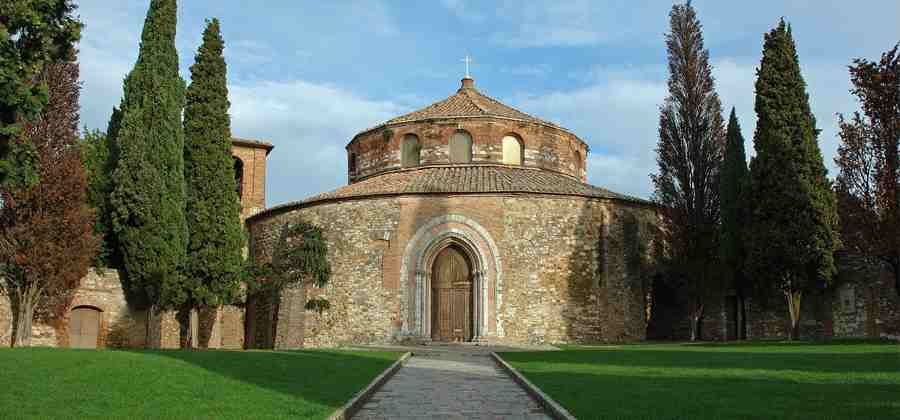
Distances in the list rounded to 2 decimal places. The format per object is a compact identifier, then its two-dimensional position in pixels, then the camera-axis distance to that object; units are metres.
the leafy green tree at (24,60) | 12.74
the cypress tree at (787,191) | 26.70
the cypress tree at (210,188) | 27.30
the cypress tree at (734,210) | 29.56
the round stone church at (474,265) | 28.70
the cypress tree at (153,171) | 25.59
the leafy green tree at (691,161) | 30.94
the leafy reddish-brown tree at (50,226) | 23.06
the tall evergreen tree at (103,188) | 27.25
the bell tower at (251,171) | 41.84
